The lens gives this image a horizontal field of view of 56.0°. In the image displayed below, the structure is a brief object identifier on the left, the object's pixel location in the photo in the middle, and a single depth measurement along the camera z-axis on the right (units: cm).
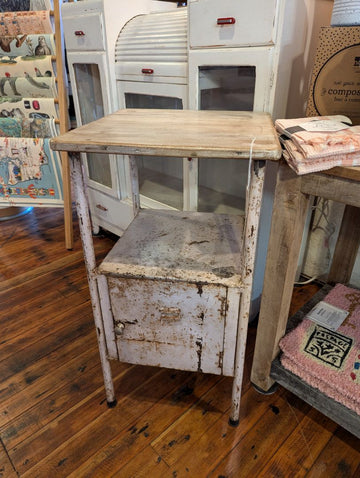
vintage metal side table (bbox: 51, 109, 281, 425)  76
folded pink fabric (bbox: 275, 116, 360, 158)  75
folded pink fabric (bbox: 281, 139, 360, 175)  77
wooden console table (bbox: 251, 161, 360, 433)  82
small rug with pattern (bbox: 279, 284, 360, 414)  100
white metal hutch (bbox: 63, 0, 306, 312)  108
